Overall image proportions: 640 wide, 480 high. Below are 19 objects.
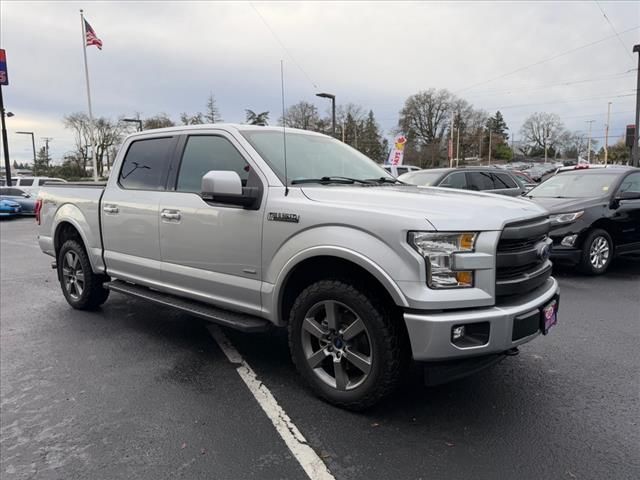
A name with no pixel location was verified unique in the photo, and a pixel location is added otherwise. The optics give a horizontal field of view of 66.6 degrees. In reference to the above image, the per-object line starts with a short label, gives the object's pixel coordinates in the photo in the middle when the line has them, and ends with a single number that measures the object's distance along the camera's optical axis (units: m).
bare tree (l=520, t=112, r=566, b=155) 106.99
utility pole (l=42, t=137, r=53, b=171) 82.94
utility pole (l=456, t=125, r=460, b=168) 77.68
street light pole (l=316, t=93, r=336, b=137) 18.88
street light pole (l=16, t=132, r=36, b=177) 64.31
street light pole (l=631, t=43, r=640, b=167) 20.78
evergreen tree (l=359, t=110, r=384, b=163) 70.19
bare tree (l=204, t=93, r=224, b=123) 36.04
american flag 26.31
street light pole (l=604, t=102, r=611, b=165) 83.62
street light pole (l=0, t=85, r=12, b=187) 28.36
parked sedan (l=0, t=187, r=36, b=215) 21.97
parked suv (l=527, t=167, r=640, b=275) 7.35
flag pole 27.93
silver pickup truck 2.83
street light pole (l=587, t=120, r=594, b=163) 93.66
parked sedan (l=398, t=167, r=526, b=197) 10.57
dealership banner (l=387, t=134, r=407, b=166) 24.95
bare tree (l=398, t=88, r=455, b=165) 82.56
